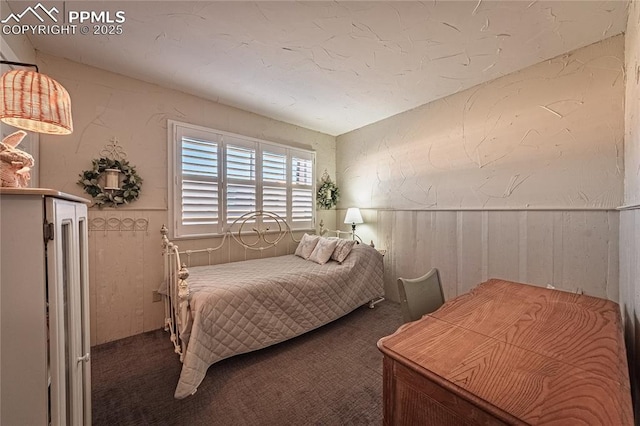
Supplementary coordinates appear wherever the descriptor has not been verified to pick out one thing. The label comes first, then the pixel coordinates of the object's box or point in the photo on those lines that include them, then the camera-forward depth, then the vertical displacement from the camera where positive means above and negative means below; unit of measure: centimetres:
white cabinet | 67 -28
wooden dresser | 61 -50
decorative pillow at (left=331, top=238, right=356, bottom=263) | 289 -49
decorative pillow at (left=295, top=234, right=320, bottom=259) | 318 -49
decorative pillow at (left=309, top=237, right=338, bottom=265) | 290 -51
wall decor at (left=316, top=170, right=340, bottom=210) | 393 +27
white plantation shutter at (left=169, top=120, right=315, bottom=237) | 265 +38
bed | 173 -78
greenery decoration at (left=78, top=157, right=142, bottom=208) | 217 +24
